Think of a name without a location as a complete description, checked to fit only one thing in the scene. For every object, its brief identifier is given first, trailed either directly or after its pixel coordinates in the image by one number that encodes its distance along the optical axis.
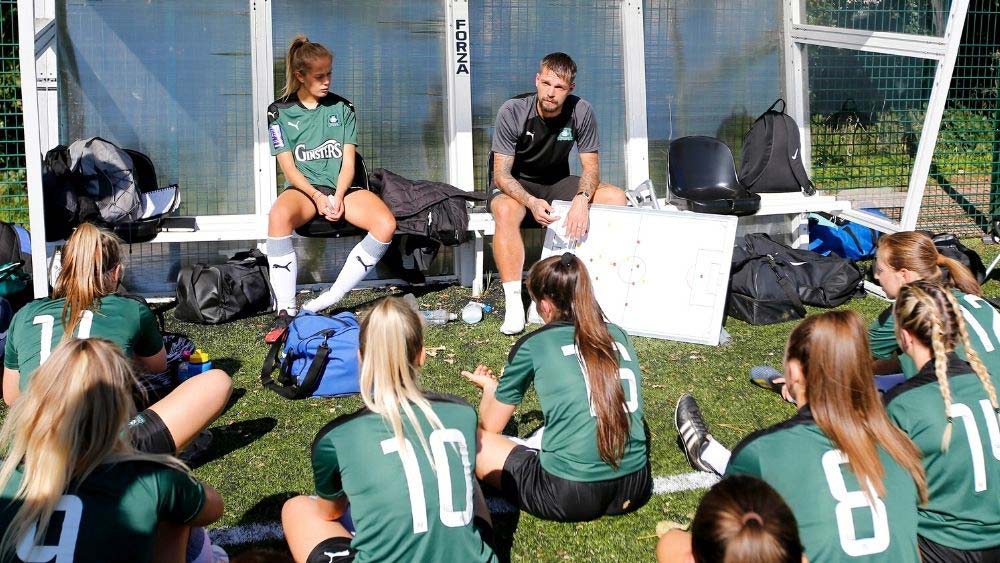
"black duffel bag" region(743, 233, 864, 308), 6.33
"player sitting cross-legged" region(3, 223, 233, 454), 3.49
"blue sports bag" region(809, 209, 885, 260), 7.40
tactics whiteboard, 5.79
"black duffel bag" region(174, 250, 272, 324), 5.93
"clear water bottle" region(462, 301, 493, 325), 6.00
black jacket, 6.33
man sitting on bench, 5.83
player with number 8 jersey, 2.48
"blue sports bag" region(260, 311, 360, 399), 4.75
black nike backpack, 7.23
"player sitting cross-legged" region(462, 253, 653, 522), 3.27
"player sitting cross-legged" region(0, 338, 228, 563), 2.26
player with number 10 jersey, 2.59
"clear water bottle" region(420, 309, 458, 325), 5.98
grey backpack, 5.87
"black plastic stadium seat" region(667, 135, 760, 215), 6.91
